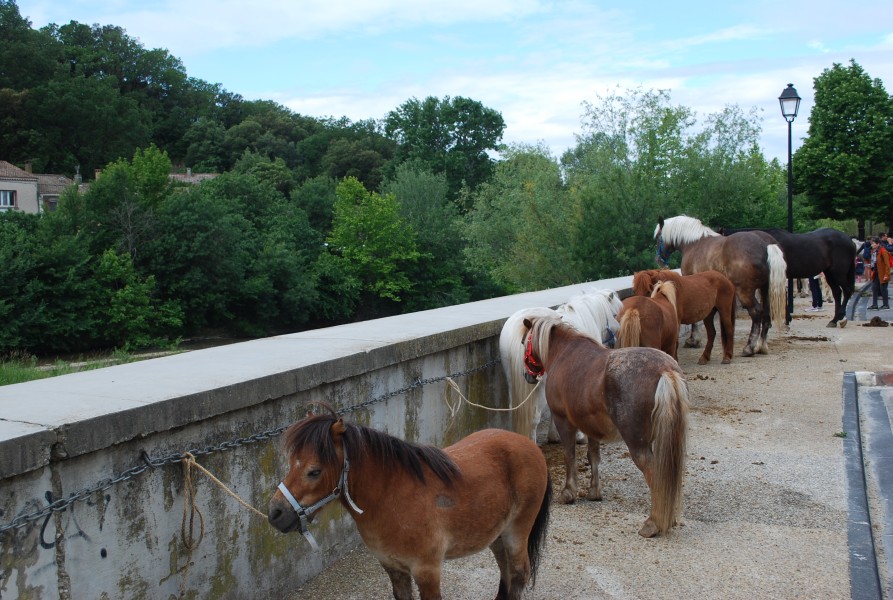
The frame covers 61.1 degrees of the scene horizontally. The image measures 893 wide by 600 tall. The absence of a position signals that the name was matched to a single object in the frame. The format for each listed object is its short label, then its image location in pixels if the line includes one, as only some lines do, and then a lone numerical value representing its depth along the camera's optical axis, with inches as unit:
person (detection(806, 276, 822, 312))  751.1
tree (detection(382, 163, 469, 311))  2576.3
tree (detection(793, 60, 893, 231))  1360.7
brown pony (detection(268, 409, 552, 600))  111.7
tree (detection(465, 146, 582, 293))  1201.8
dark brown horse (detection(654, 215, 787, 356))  486.9
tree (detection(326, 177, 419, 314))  2511.1
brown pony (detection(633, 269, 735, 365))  382.3
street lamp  687.7
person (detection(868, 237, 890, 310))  772.0
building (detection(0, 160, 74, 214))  2714.1
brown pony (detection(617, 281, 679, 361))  275.9
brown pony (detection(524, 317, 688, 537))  184.7
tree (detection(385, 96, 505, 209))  3120.1
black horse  565.9
